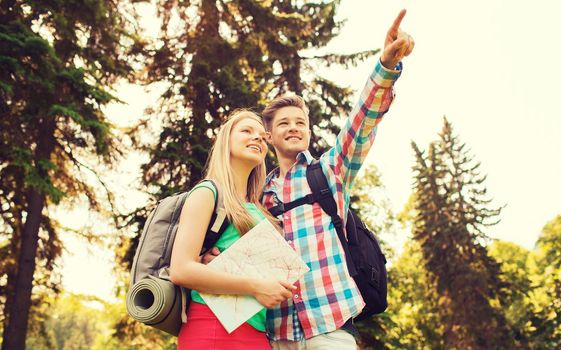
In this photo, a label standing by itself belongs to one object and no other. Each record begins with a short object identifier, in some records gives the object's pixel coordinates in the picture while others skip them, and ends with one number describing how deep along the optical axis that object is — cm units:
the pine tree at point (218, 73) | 977
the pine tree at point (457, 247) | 2036
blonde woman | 210
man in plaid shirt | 237
